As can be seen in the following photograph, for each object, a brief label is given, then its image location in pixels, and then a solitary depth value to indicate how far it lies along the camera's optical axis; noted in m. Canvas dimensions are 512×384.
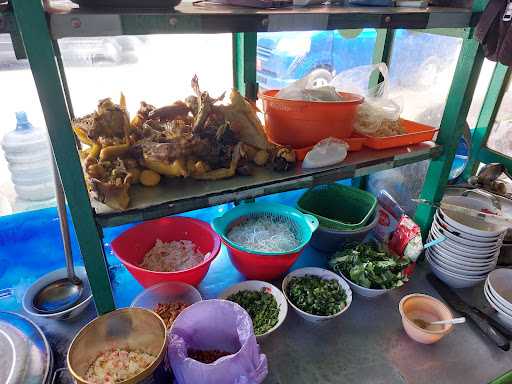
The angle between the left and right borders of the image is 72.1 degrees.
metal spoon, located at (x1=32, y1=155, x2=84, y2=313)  1.46
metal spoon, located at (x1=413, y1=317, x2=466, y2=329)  1.43
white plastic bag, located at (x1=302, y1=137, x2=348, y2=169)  1.38
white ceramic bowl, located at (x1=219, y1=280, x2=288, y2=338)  1.45
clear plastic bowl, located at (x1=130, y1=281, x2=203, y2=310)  1.39
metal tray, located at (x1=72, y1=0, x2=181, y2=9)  0.90
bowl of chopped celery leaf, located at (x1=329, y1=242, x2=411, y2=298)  1.58
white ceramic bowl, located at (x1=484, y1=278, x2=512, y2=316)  1.43
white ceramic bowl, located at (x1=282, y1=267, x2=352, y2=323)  1.43
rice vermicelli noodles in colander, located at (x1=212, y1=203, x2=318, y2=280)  1.51
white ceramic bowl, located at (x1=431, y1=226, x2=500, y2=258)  1.58
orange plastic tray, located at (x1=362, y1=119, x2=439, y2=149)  1.58
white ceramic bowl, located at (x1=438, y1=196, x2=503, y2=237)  1.69
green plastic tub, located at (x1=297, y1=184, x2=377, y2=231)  1.99
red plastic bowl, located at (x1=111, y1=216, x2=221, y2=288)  1.40
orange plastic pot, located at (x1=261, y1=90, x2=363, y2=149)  1.42
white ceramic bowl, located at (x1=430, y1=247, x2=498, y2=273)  1.61
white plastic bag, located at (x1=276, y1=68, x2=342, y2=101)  1.50
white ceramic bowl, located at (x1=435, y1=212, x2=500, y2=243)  1.54
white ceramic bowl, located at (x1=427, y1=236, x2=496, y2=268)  1.60
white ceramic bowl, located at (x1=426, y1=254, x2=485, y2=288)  1.65
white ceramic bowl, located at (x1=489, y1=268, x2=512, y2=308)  1.56
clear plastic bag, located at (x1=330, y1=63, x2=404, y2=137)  1.62
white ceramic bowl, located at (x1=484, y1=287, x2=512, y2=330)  1.45
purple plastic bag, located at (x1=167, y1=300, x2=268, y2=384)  1.06
